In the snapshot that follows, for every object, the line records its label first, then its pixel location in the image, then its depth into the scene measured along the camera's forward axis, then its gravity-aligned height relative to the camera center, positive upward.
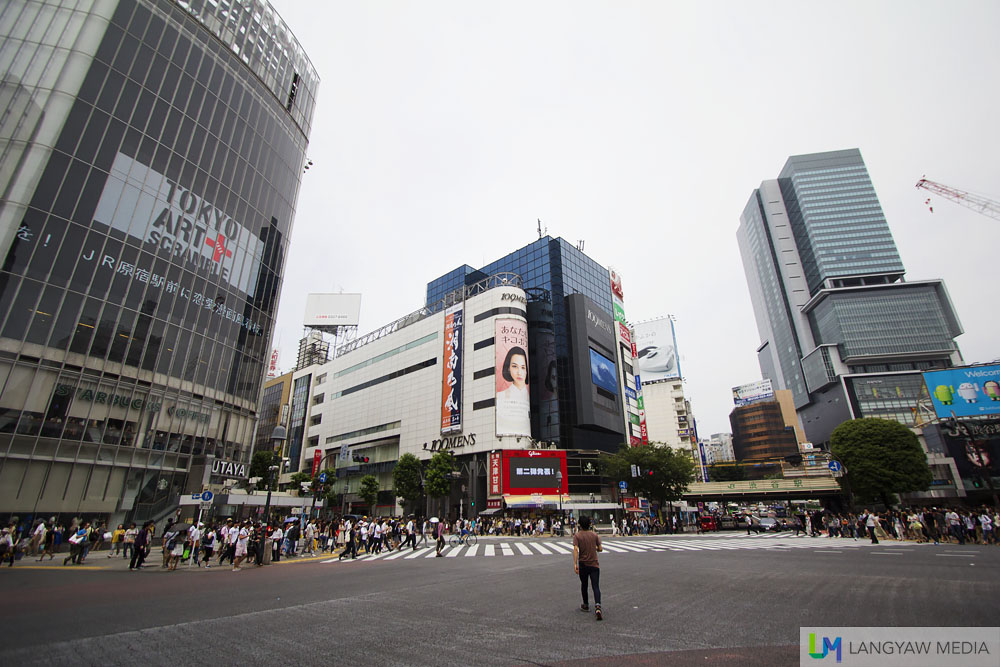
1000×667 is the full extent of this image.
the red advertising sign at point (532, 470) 52.50 +3.36
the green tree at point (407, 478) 53.72 +2.60
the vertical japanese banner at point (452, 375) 58.88 +15.97
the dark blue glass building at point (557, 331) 60.28 +23.04
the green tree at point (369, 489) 61.25 +1.61
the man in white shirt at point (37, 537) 21.55 -1.42
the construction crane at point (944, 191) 83.69 +56.36
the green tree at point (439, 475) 49.84 +2.71
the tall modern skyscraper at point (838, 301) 104.44 +47.25
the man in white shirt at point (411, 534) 28.31 -1.95
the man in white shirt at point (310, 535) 24.95 -1.70
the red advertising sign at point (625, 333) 75.69 +26.48
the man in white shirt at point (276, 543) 20.78 -1.77
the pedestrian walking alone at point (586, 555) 7.31 -0.87
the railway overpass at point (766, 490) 56.91 +0.88
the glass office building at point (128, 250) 25.30 +16.10
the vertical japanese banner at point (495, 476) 51.88 +2.63
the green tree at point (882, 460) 46.50 +3.55
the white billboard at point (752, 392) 135.00 +30.33
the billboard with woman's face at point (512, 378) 54.91 +14.33
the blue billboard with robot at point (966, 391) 44.41 +9.87
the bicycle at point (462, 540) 31.45 -2.80
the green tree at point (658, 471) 48.50 +2.82
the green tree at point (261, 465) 62.28 +5.00
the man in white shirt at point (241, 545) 17.78 -1.56
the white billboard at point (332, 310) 88.25 +35.90
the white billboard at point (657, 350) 110.44 +35.05
